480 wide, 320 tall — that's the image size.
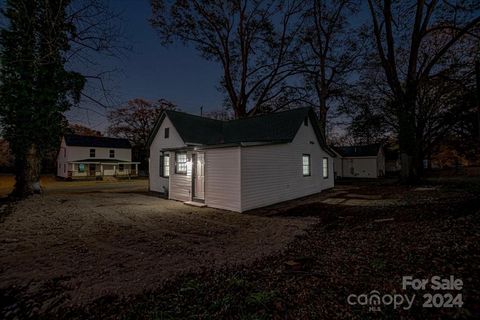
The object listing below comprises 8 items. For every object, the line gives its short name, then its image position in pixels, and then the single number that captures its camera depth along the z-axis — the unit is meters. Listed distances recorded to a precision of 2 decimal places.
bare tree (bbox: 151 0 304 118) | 17.62
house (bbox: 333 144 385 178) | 27.88
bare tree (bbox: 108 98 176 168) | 34.98
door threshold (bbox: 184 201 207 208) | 9.95
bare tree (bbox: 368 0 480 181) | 13.32
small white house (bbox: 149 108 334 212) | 9.14
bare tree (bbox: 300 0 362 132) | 18.50
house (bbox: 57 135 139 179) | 30.09
